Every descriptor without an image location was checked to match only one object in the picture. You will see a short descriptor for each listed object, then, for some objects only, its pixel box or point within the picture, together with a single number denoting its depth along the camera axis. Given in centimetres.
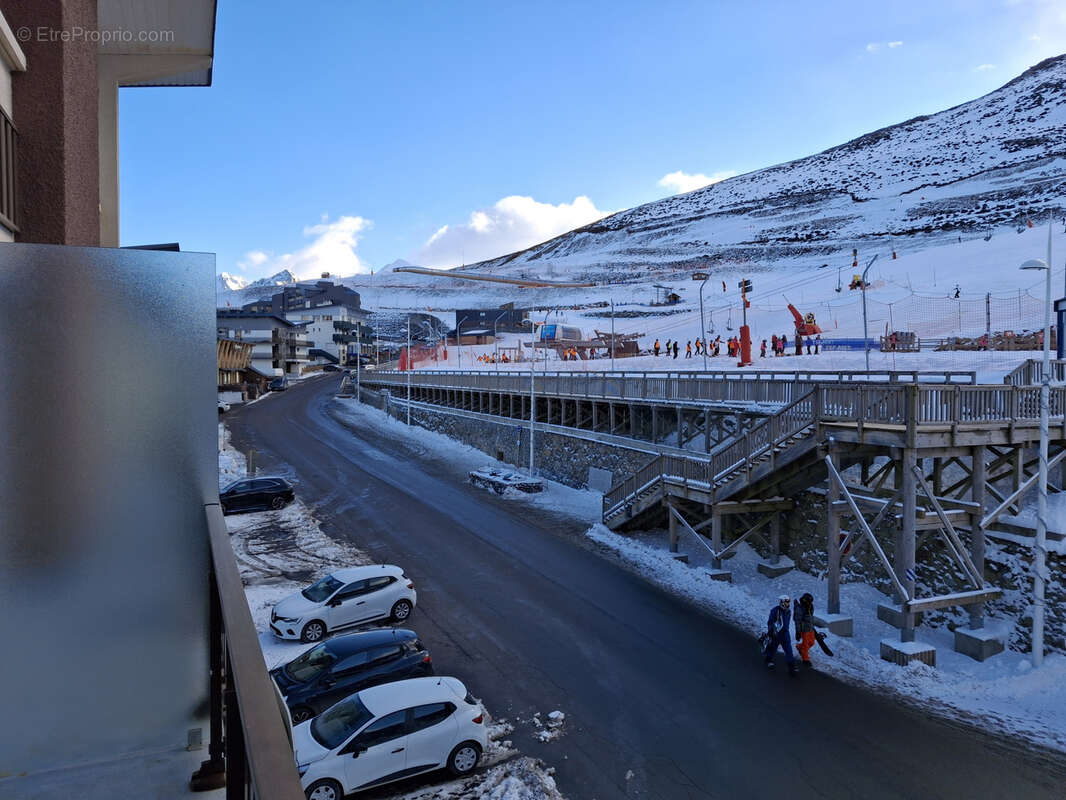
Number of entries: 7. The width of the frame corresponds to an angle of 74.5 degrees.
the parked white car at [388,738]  1012
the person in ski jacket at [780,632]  1448
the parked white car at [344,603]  1634
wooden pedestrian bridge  1495
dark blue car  1255
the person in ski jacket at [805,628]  1475
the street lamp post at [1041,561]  1402
